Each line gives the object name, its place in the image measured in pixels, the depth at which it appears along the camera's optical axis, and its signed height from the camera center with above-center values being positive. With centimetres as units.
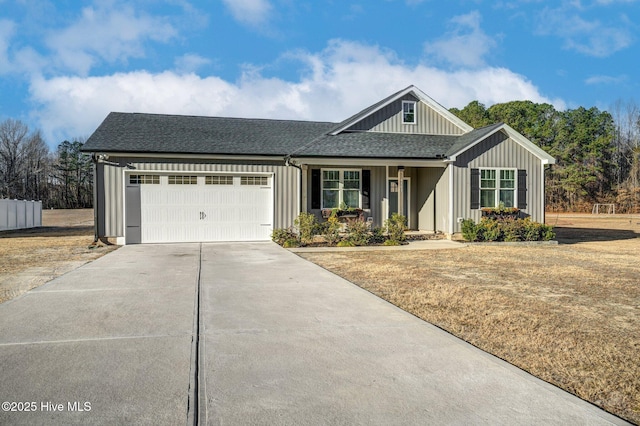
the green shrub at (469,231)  1588 -77
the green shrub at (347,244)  1523 -115
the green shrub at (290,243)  1487 -110
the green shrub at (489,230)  1598 -74
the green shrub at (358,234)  1534 -83
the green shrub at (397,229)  1559 -68
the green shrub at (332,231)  1533 -73
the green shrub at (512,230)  1616 -75
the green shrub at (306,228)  1520 -62
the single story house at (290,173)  1554 +126
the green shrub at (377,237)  1566 -95
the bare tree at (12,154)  5643 +686
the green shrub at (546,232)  1622 -83
